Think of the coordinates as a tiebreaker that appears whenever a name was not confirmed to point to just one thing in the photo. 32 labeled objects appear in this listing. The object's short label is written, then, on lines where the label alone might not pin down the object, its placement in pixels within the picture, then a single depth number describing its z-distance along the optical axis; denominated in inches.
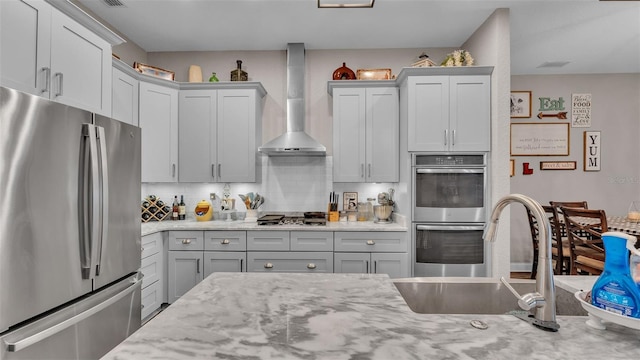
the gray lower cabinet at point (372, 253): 121.2
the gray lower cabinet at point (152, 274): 112.6
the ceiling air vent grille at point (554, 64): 168.7
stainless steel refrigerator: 52.4
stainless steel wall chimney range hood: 144.1
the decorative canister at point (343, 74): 142.2
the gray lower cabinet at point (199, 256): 124.0
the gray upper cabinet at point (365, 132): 134.3
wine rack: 136.7
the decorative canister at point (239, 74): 142.4
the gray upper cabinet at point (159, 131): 129.7
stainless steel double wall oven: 118.3
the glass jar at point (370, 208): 143.9
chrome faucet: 33.9
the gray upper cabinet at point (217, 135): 137.8
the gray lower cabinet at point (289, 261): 122.4
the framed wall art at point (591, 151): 184.9
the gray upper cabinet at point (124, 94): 116.0
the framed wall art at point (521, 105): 186.4
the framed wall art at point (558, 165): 185.0
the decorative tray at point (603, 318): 31.7
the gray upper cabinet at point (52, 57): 62.8
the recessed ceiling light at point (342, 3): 84.4
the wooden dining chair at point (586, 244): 115.2
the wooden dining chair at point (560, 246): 135.6
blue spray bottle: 32.4
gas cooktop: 130.5
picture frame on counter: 147.3
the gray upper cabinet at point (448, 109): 119.5
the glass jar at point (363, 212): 142.8
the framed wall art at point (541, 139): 185.3
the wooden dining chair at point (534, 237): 143.0
